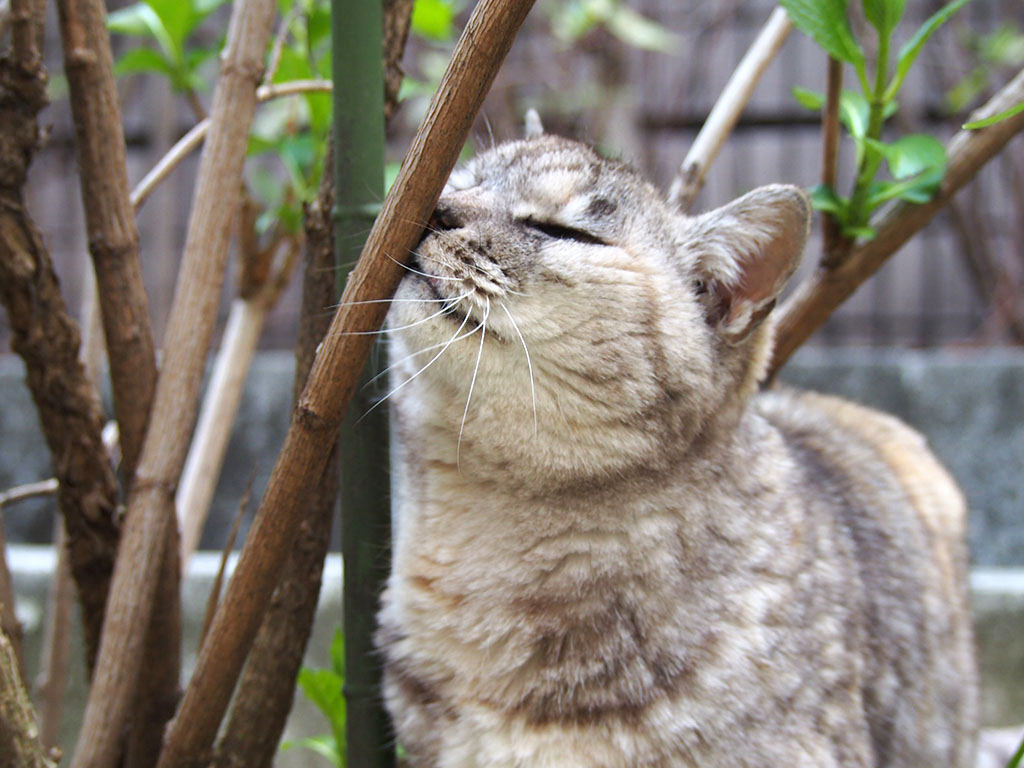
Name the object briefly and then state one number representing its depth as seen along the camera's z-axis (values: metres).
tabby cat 0.52
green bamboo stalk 0.51
